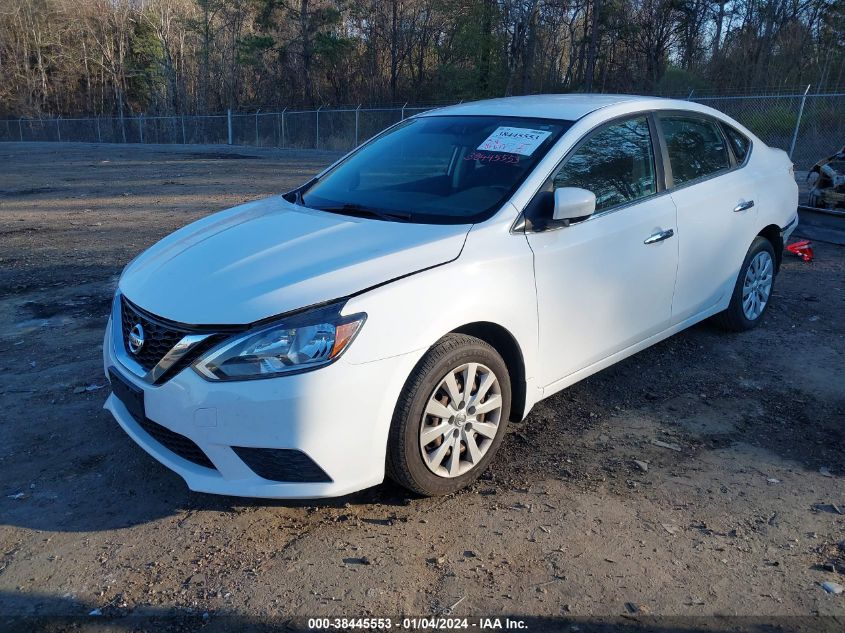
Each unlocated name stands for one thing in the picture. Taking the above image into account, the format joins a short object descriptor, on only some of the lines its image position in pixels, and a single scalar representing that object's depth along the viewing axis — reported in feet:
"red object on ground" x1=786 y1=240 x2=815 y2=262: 24.31
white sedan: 9.12
